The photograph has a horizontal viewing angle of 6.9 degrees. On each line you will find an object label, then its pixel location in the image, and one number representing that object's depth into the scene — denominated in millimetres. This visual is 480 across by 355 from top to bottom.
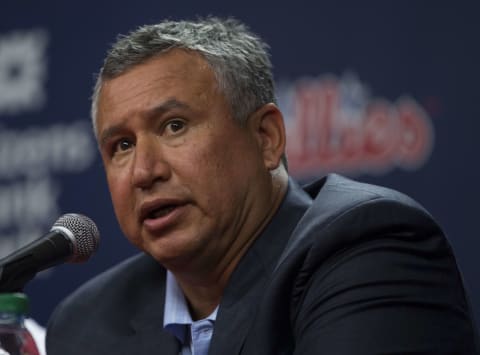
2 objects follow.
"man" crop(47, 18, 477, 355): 3638
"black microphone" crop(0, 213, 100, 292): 3537
